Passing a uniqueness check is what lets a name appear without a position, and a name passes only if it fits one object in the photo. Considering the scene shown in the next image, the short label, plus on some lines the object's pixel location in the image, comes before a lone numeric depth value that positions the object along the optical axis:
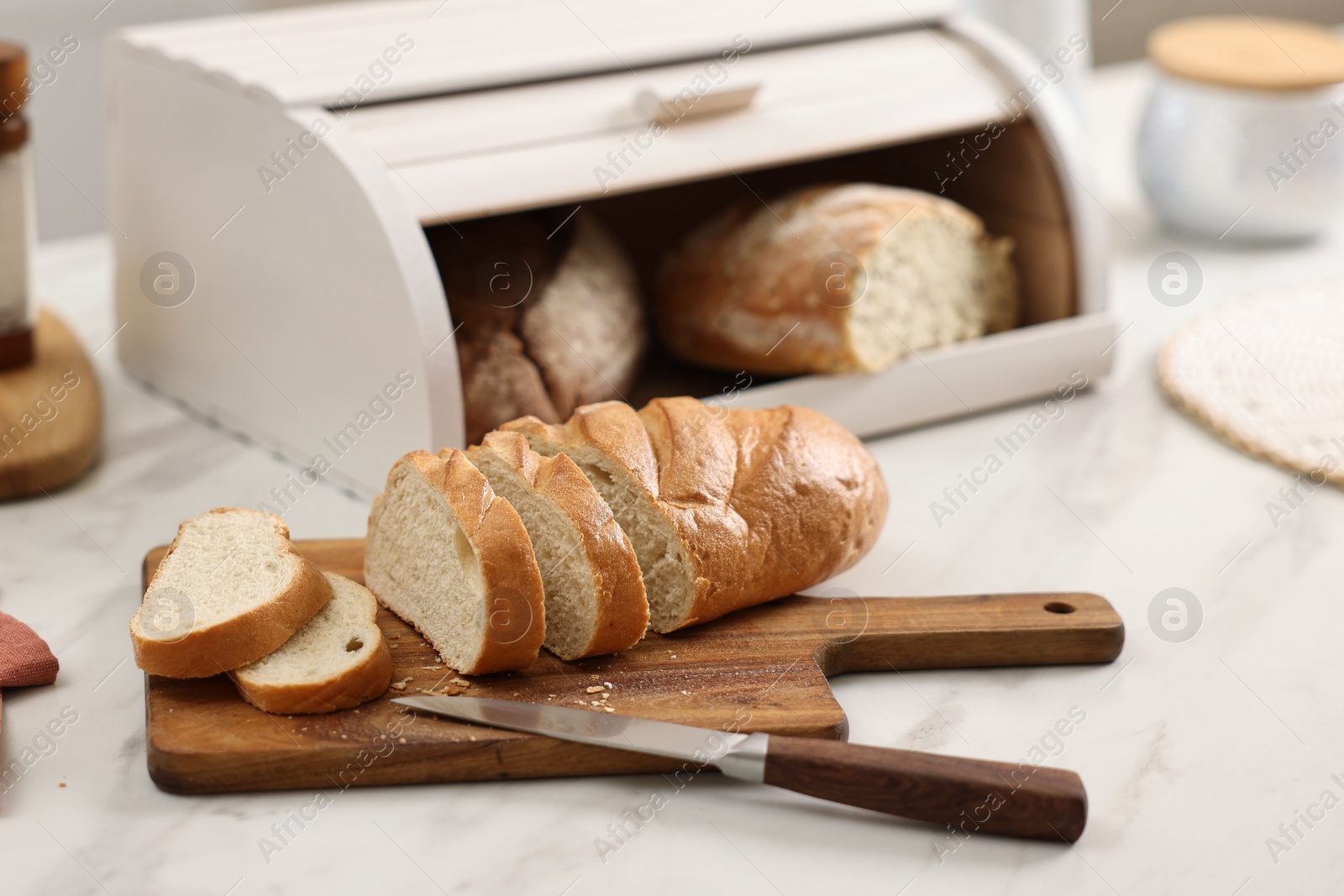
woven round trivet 1.27
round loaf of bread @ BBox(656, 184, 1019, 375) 1.25
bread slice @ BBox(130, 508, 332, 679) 1.02
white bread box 1.16
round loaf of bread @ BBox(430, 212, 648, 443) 1.21
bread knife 0.98
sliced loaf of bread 1.07
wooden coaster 1.20
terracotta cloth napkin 1.05
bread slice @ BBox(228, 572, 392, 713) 1.01
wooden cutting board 1.00
